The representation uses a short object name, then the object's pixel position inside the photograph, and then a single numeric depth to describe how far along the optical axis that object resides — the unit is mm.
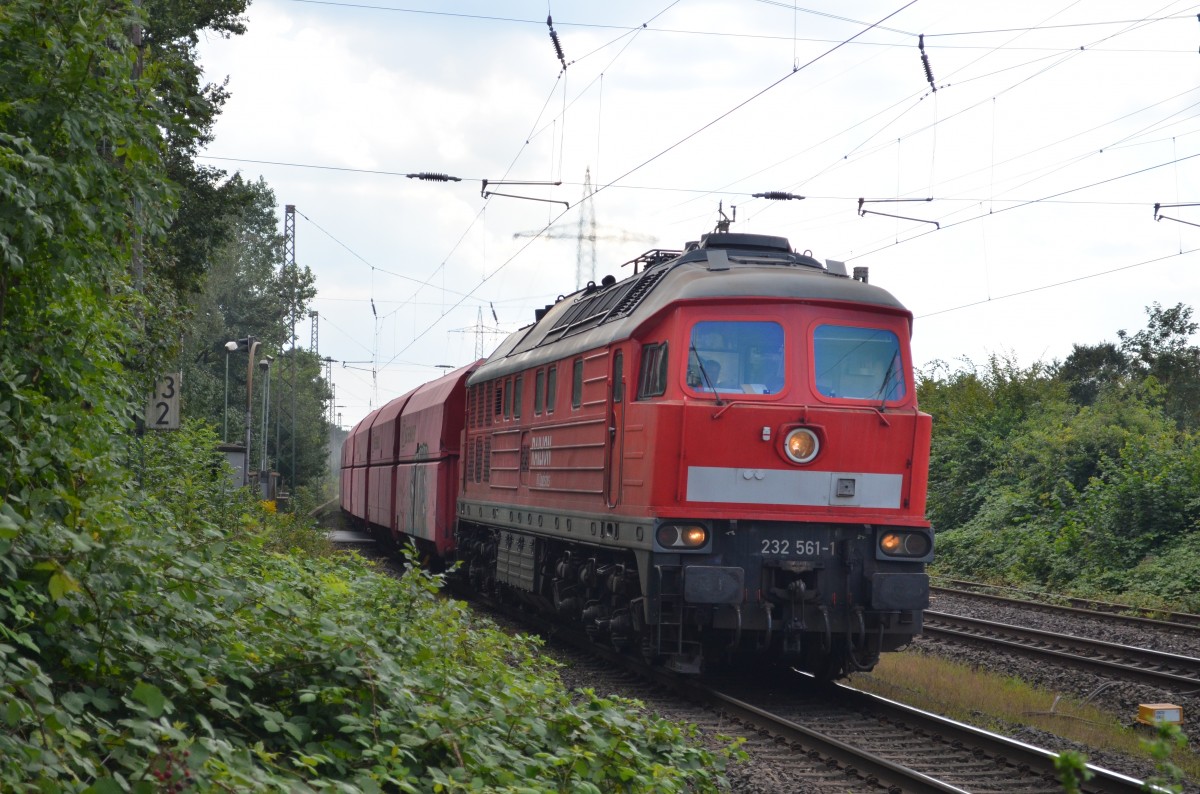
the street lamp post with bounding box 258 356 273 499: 35750
